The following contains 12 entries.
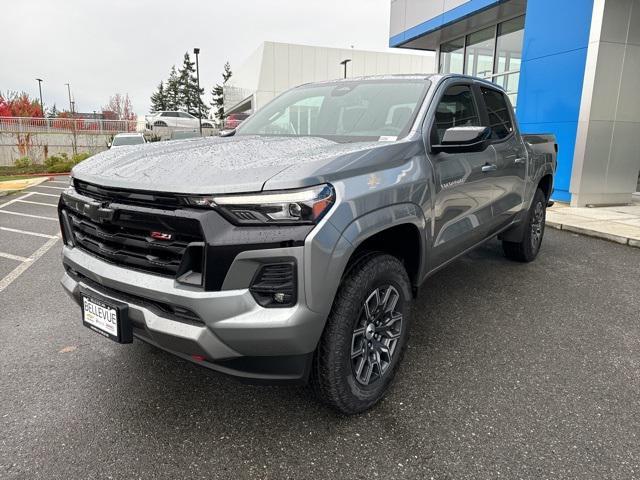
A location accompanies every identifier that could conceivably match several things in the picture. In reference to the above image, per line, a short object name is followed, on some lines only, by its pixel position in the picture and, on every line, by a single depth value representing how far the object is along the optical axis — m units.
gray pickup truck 1.88
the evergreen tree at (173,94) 82.75
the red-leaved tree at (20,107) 43.31
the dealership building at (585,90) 8.46
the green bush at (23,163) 22.17
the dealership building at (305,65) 34.44
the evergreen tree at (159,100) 85.00
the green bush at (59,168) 19.22
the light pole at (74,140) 25.91
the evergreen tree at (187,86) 82.19
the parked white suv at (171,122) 32.59
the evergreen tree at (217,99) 83.88
